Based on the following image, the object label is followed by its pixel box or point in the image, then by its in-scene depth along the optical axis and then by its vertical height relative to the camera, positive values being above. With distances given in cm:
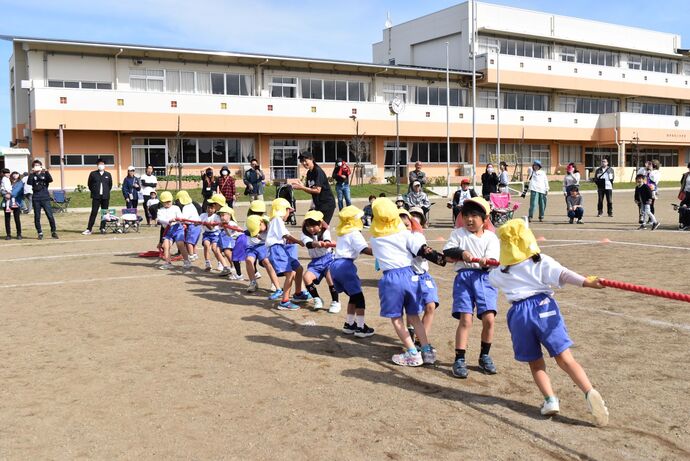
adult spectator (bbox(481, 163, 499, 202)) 1933 +21
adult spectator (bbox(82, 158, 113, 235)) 1880 +24
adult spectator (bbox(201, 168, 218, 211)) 1735 +25
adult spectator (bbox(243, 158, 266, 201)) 1956 +43
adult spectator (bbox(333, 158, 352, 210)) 1691 +33
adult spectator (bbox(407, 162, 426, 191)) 1722 +39
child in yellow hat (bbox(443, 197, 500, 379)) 572 -87
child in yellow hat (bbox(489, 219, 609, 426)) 465 -89
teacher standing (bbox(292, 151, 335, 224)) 1106 +4
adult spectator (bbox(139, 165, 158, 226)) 2027 +30
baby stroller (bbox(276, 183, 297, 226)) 1804 +3
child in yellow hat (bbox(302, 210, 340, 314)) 830 -83
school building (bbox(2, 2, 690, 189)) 3534 +619
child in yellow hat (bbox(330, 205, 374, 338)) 718 -89
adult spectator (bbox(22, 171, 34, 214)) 2226 -22
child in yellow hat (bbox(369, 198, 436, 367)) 598 -83
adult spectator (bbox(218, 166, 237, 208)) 1772 +22
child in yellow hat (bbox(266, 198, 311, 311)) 871 -86
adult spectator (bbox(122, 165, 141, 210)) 2053 +21
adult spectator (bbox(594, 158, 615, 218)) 2098 +21
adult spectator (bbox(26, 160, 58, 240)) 1750 +16
